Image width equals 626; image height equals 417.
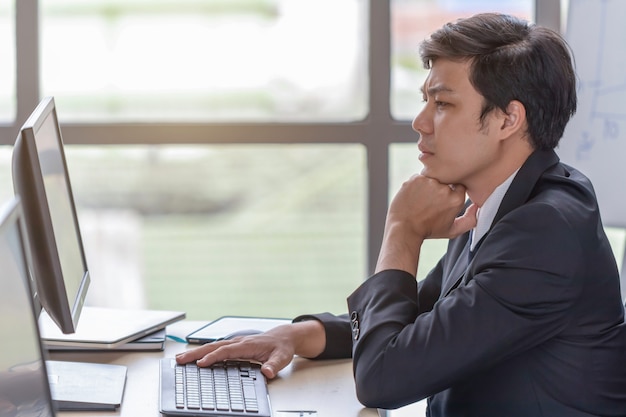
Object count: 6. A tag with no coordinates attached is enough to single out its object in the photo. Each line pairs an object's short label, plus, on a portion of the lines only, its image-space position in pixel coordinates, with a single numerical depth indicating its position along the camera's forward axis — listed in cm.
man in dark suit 290
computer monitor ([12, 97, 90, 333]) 281
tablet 322
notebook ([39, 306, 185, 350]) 315
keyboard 290
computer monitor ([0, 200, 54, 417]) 245
